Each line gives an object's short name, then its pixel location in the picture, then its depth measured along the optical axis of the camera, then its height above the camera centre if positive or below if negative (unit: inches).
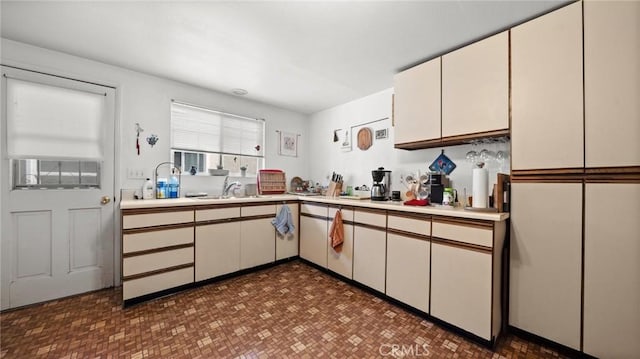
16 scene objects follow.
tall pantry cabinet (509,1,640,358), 56.9 +0.7
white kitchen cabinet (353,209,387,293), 93.7 -28.5
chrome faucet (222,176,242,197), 130.6 -4.1
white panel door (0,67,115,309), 84.1 -21.3
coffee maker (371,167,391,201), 110.2 -3.6
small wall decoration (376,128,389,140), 126.0 +24.5
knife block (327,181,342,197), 140.6 -6.0
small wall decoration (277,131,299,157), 161.2 +23.7
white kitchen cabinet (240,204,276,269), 115.2 -29.1
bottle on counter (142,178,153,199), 107.7 -5.7
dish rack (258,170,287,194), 143.9 -2.2
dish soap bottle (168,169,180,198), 113.1 -4.4
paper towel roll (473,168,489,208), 75.1 -2.2
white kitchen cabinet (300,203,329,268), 119.6 -28.9
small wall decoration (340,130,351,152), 145.3 +23.6
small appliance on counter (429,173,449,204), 92.3 -3.3
